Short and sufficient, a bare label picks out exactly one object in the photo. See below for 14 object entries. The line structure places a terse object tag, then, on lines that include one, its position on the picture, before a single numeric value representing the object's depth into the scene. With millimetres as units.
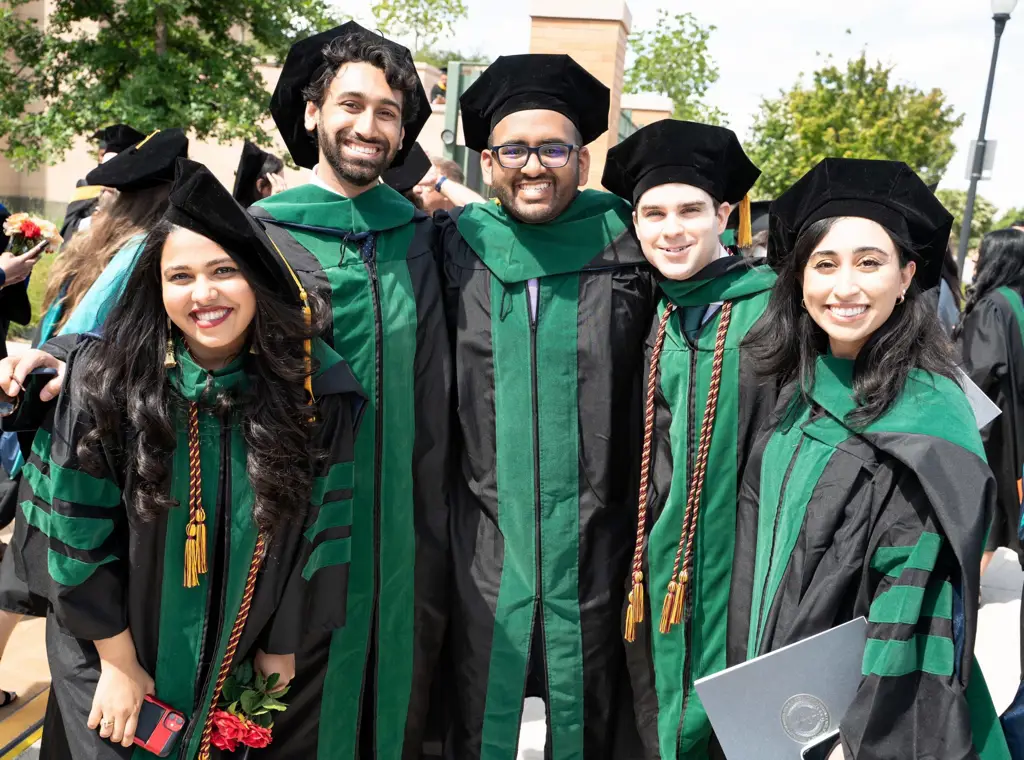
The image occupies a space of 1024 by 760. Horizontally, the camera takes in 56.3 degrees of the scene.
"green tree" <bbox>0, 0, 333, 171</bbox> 11562
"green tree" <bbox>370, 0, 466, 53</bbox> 22766
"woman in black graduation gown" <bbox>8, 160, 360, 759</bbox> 2074
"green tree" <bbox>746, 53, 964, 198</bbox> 17969
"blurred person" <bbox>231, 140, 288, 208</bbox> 4227
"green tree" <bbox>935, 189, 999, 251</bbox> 32138
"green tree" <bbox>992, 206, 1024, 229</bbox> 36094
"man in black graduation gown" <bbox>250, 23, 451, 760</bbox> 2686
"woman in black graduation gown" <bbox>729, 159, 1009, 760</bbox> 1973
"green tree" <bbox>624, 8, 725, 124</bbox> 20516
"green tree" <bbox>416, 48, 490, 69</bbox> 39297
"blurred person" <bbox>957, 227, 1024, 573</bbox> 5223
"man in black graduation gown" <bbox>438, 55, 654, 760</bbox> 2803
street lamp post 12352
